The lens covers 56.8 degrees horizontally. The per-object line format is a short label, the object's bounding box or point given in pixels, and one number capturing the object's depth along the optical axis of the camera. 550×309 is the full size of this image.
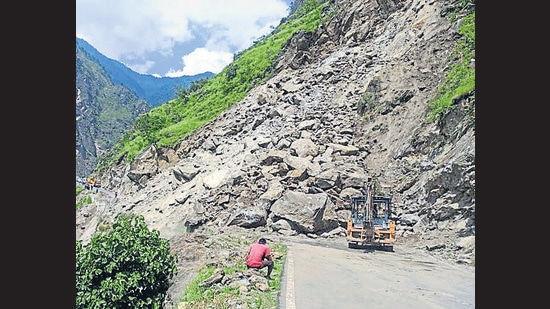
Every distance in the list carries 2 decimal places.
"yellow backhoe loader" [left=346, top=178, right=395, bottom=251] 15.18
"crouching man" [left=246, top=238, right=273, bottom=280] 10.23
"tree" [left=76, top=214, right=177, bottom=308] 10.65
